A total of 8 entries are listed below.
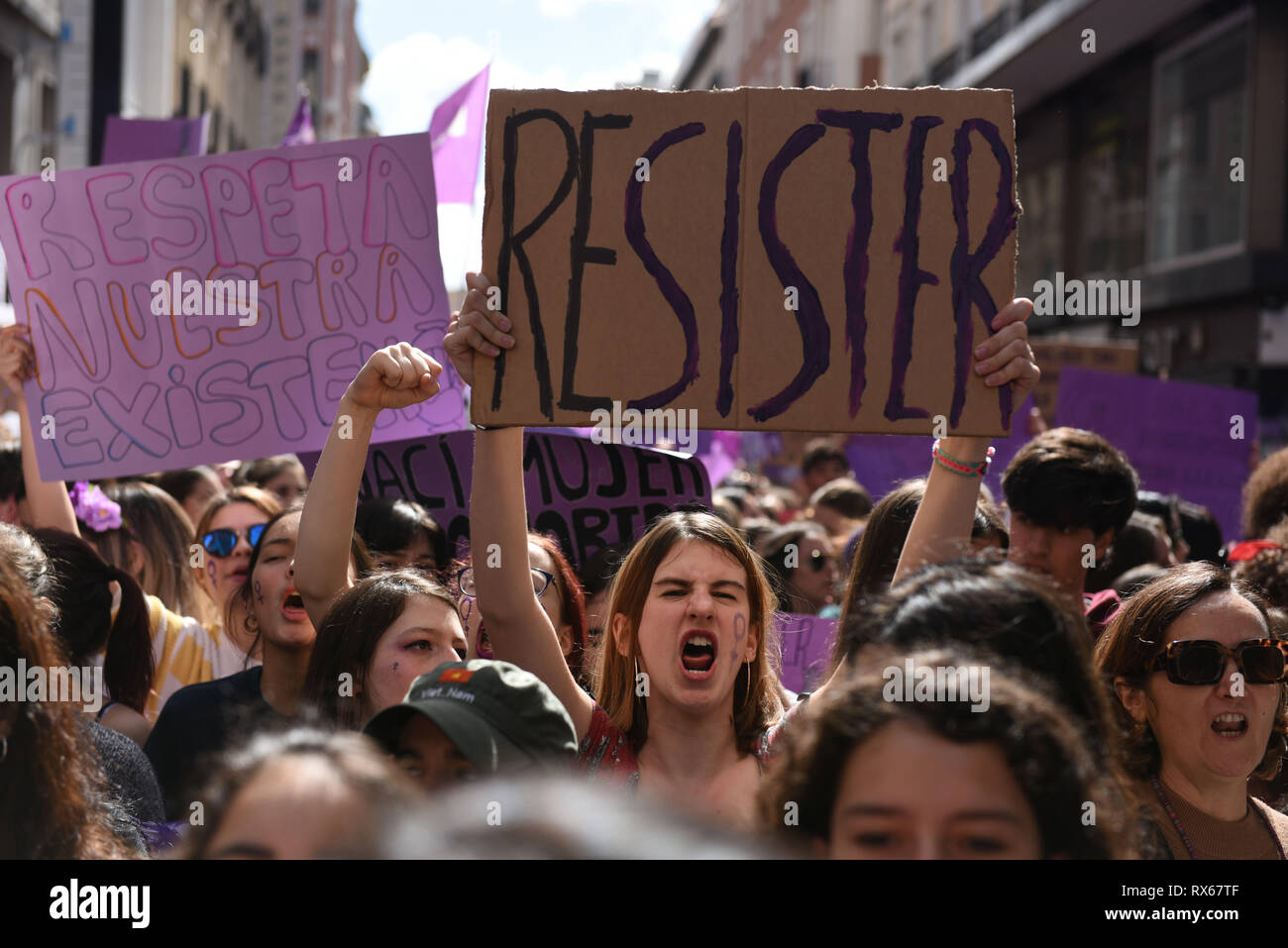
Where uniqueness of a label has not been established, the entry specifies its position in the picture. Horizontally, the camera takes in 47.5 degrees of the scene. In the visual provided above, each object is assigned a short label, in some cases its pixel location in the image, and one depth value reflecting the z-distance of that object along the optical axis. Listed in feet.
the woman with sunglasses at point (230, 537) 14.05
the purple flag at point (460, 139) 20.97
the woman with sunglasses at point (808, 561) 18.66
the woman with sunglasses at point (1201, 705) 8.48
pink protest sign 13.51
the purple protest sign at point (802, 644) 13.92
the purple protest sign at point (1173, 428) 21.12
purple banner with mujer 14.55
